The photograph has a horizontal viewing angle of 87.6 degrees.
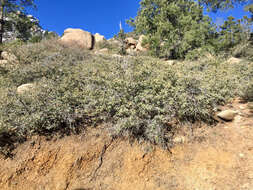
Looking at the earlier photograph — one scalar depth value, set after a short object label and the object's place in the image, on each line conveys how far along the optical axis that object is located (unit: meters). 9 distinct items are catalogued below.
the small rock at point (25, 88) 3.44
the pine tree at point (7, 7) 7.67
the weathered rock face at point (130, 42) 13.24
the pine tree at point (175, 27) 7.71
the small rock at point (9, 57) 5.61
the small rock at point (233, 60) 6.00
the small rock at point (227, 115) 2.97
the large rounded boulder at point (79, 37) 12.32
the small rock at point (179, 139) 2.60
